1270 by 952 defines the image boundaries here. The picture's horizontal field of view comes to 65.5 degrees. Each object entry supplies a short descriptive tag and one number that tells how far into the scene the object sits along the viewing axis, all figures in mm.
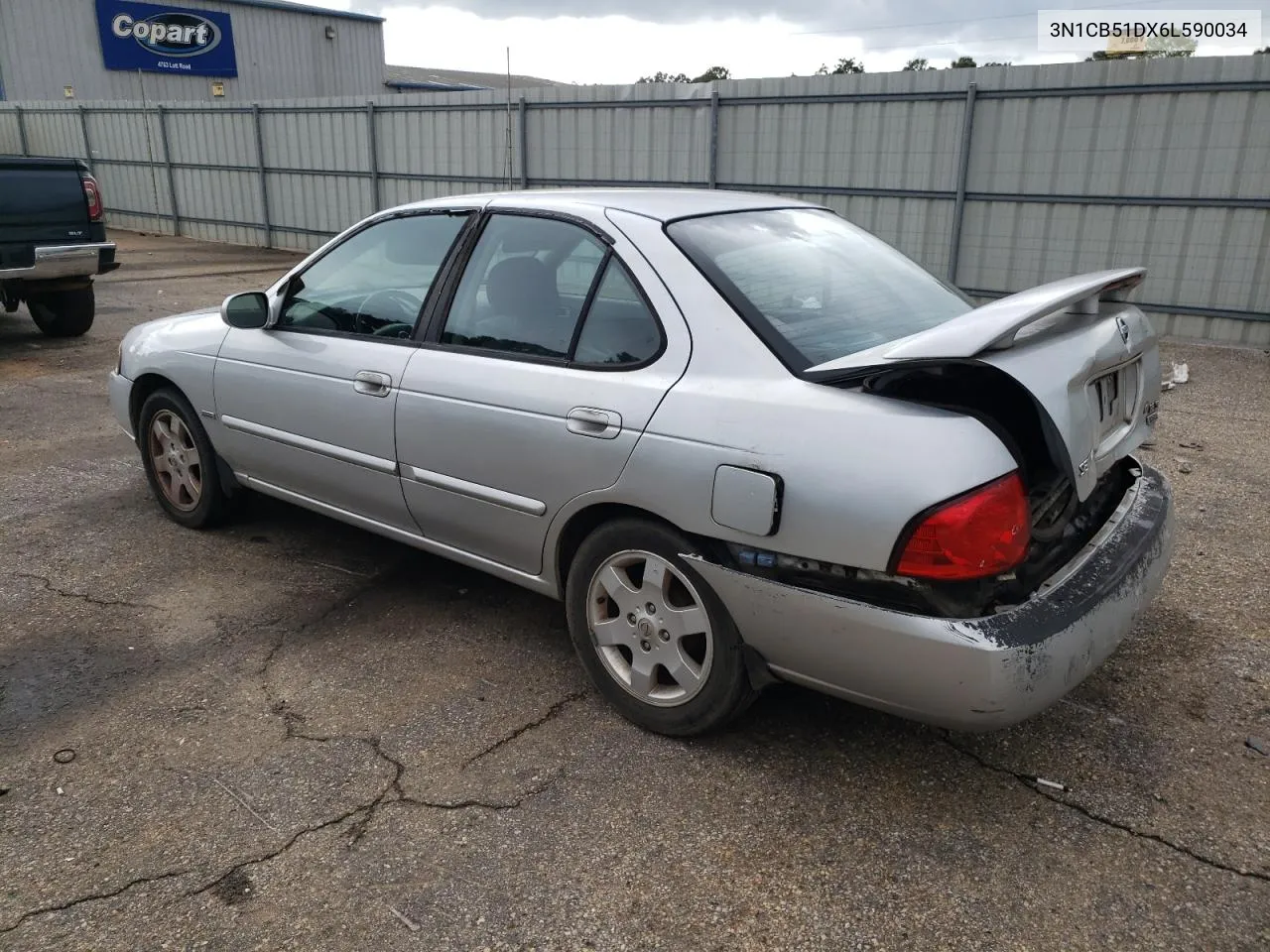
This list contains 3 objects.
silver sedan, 2412
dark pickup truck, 8109
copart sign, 26438
